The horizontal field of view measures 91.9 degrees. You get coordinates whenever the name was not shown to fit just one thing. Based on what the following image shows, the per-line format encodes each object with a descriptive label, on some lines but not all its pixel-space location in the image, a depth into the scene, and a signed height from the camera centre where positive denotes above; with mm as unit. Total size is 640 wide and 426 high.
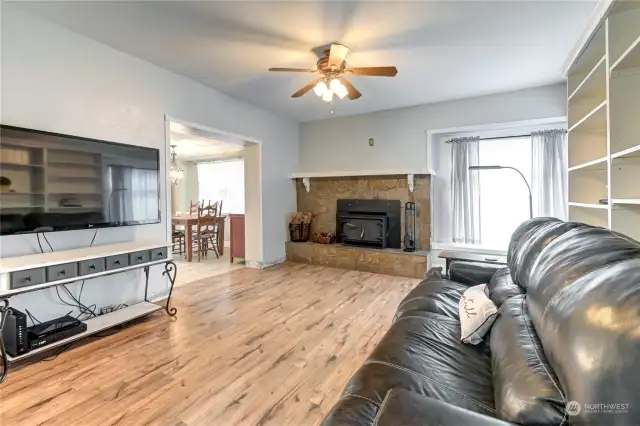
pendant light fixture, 6508 +860
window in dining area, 7449 +699
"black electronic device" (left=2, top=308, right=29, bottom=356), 2057 -799
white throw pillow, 1529 -560
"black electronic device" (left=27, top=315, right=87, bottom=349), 2145 -851
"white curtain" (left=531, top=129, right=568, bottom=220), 4008 +478
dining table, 5785 -282
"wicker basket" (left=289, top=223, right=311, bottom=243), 5566 -380
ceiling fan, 2744 +1261
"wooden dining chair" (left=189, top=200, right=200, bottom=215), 7574 +116
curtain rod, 3996 +993
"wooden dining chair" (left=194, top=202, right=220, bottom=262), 5742 -398
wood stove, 4953 -228
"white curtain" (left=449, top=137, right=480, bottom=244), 4574 +301
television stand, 1960 -416
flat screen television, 2189 +254
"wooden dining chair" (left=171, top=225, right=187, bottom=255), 6227 -577
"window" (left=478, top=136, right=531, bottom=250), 4379 +243
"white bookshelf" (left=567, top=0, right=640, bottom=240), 1921 +625
